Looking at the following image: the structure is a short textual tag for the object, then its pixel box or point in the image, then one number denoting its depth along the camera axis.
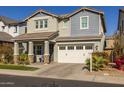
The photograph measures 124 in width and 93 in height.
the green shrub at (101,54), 10.22
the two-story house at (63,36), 11.29
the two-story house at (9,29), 14.64
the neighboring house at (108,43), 12.69
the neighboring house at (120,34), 10.78
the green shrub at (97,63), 8.80
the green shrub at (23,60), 11.26
